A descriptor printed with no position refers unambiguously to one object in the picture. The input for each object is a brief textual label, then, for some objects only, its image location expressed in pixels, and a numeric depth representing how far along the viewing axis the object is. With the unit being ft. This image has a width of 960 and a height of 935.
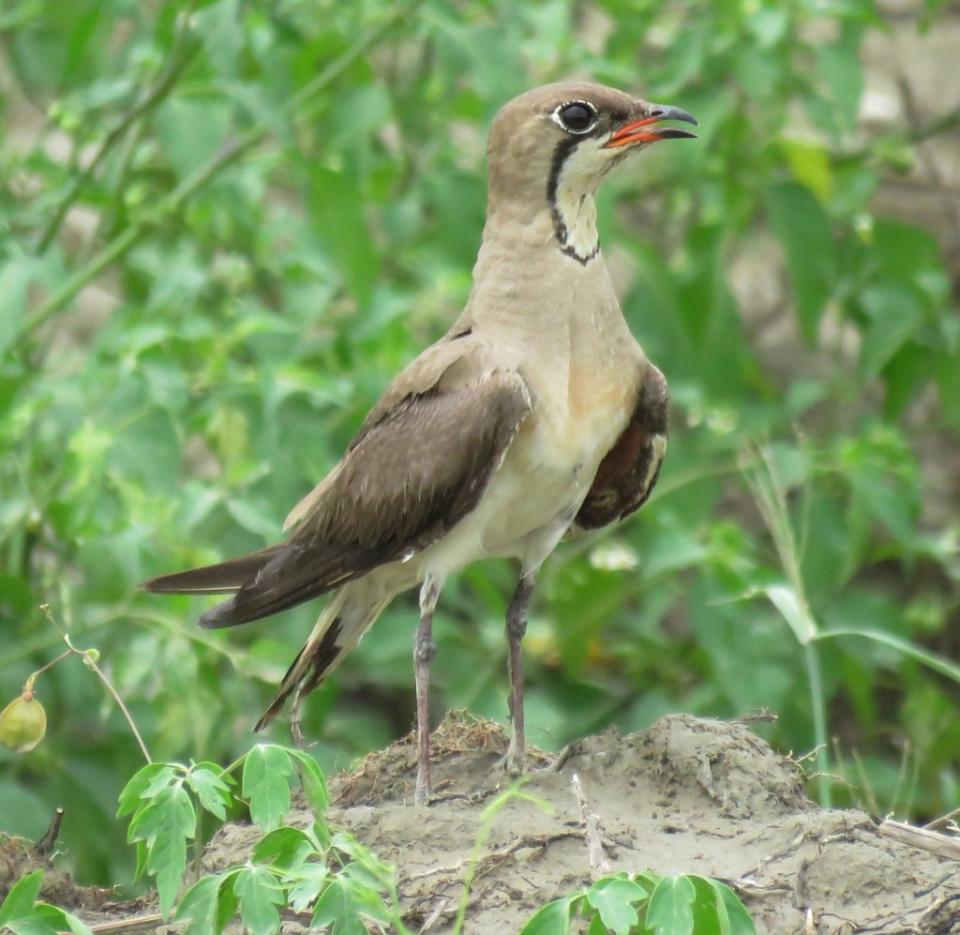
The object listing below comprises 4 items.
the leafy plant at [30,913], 23.04
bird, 31.48
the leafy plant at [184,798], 23.41
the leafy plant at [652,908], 22.15
